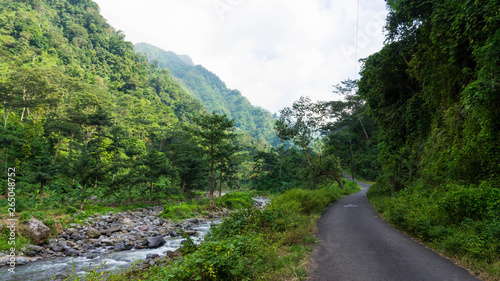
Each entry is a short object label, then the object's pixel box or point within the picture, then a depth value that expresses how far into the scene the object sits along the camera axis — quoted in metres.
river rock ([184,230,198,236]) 14.14
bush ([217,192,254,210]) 28.45
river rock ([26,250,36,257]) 9.09
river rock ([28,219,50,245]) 9.98
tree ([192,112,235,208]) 21.92
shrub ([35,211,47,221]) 11.70
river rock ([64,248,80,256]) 9.72
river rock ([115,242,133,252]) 10.80
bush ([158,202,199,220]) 19.66
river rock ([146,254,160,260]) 8.93
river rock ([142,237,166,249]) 11.37
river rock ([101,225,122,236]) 13.28
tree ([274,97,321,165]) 25.25
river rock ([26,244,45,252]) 9.40
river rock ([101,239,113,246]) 11.66
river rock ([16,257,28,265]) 8.33
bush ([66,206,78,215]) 15.12
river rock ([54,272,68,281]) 6.77
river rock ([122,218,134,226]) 15.97
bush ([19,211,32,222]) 10.55
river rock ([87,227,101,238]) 12.47
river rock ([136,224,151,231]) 15.16
